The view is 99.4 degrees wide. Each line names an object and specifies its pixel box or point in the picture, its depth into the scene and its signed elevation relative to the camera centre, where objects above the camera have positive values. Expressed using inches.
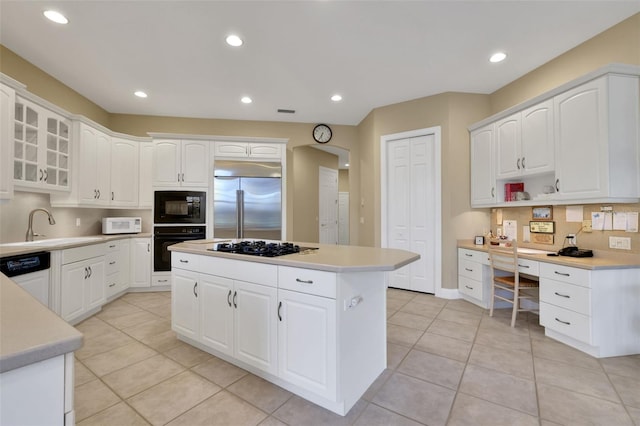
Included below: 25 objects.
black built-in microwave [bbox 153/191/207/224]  165.8 +5.5
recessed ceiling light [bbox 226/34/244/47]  105.9 +69.7
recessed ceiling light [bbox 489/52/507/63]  119.1 +71.0
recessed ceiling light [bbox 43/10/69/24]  93.3 +70.0
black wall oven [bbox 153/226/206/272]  164.7 -14.8
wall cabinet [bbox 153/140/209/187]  168.2 +33.1
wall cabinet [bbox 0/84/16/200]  96.1 +27.7
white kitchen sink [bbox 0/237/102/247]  109.7 -11.5
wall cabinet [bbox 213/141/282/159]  174.1 +42.9
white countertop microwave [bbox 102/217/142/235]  160.1 -5.5
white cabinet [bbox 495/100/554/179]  114.4 +33.7
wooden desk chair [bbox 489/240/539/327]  114.0 -28.5
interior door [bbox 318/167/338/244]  265.6 +10.6
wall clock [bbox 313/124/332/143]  204.8 +62.7
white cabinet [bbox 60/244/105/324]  112.5 -29.6
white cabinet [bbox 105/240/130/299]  143.3 -28.5
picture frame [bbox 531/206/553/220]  124.7 +1.3
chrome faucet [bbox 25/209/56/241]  119.8 -5.8
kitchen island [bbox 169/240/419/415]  63.6 -27.1
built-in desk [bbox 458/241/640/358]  89.8 -29.9
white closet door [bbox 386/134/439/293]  159.6 +6.2
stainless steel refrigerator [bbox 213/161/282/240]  170.9 +9.5
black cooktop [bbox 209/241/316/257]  79.4 -10.4
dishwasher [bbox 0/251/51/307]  88.9 -19.1
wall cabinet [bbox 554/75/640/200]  93.9 +27.6
